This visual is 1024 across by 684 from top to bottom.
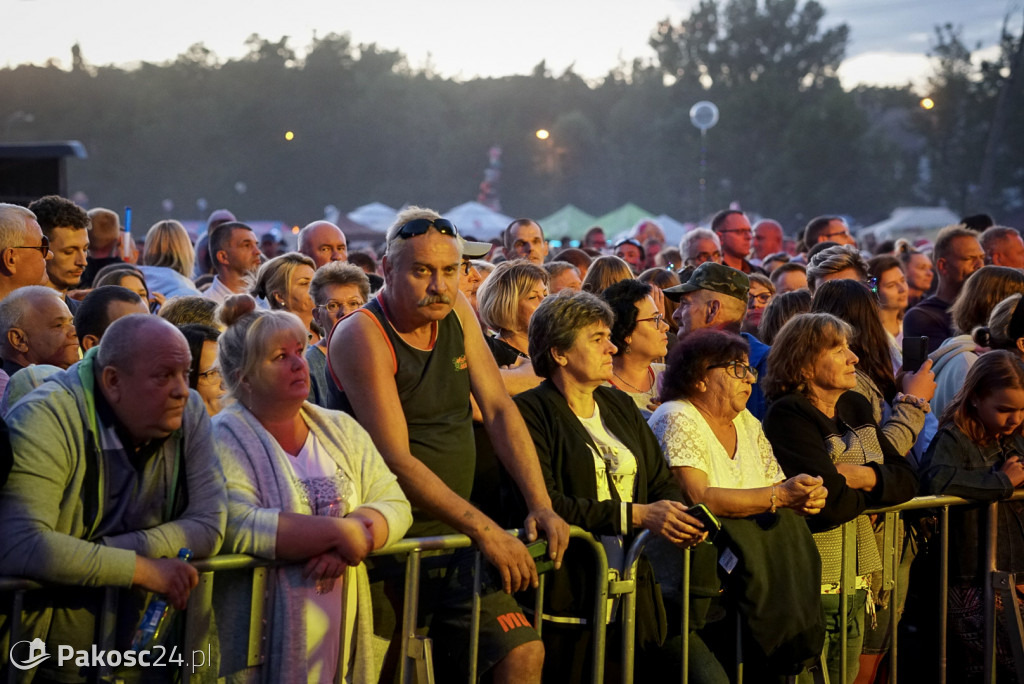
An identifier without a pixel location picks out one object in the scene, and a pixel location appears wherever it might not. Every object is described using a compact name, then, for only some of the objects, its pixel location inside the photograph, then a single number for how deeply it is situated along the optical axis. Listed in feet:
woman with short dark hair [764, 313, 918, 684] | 15.08
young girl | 16.79
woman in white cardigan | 10.91
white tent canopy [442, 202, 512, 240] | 112.68
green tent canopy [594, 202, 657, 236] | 121.49
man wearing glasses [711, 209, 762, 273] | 33.99
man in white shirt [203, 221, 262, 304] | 26.16
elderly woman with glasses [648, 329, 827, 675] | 13.99
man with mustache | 12.40
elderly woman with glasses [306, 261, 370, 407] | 19.03
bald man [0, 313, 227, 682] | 9.81
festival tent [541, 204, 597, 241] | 123.03
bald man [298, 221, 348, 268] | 26.58
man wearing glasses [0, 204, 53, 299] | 16.99
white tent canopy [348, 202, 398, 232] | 129.59
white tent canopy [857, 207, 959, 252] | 128.67
